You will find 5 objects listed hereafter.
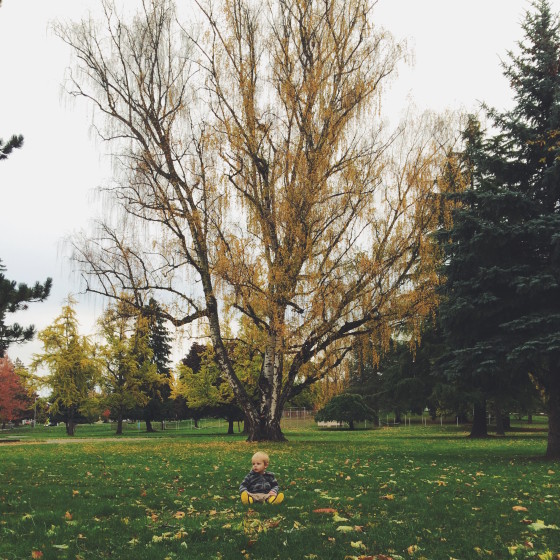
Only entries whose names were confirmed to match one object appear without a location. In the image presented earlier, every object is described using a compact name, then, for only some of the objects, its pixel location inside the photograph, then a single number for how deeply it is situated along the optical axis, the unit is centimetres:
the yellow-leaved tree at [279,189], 1809
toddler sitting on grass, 683
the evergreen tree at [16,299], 899
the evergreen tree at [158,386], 5256
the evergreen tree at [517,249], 1245
